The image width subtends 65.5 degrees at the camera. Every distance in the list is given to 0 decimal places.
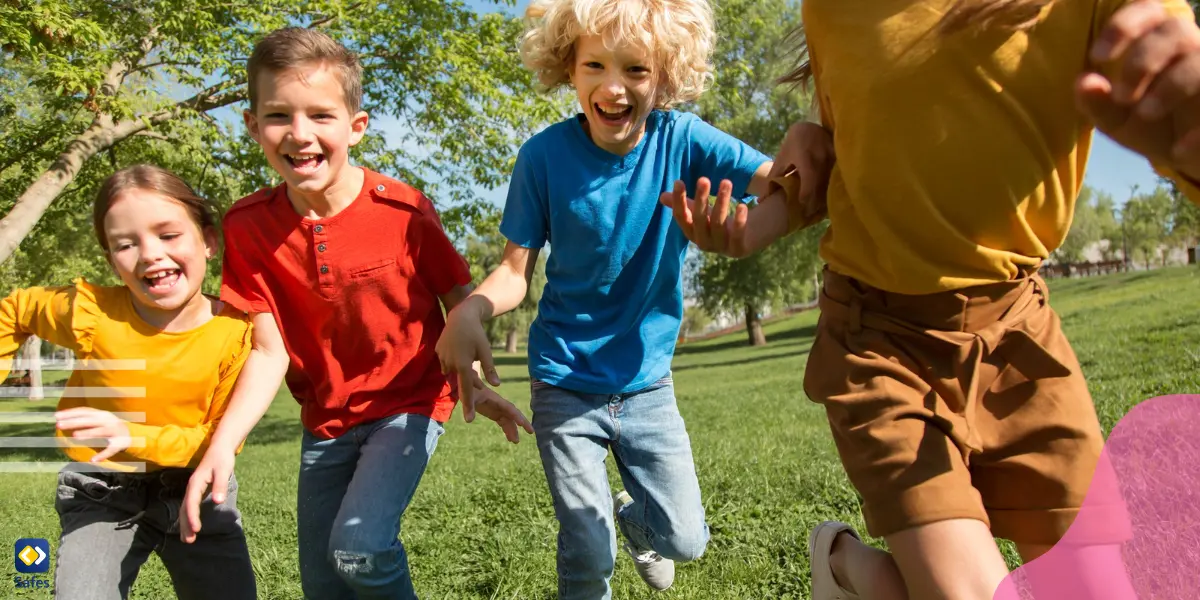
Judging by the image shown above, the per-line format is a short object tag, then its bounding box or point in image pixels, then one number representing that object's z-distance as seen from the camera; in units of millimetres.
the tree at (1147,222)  61219
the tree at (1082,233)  61938
